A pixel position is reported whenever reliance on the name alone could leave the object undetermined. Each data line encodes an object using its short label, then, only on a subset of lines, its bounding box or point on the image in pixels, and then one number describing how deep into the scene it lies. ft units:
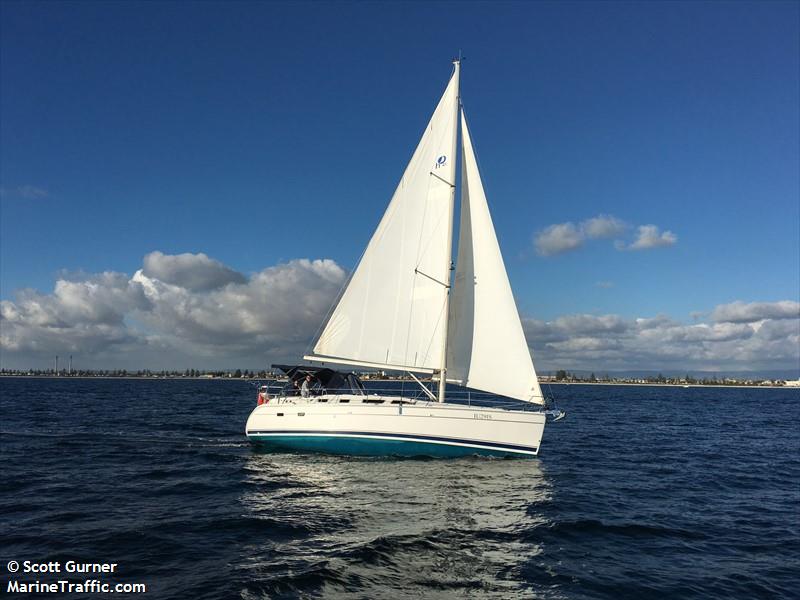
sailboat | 68.49
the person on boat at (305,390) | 78.28
